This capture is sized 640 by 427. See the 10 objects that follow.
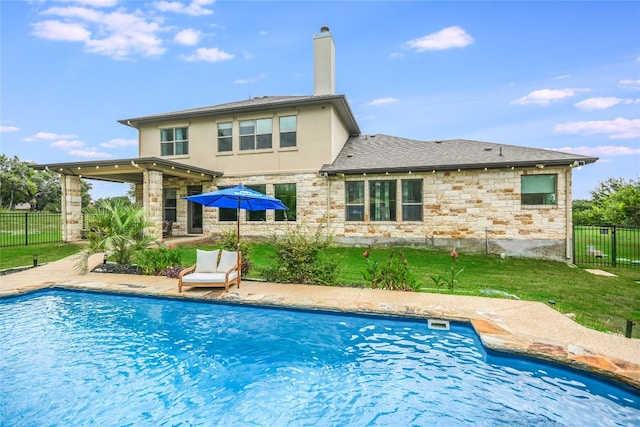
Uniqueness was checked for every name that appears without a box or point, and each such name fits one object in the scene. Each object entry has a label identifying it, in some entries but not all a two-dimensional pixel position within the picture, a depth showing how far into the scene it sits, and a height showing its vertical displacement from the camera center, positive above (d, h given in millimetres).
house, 12547 +1543
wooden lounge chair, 7309 -1458
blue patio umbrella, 8117 +319
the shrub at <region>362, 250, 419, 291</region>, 7551 -1627
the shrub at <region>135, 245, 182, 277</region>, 9094 -1444
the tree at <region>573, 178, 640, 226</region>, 19891 +256
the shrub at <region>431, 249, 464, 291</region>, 7482 -1925
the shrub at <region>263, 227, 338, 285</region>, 8062 -1340
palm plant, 9016 -602
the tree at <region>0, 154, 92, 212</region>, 33688 +2834
